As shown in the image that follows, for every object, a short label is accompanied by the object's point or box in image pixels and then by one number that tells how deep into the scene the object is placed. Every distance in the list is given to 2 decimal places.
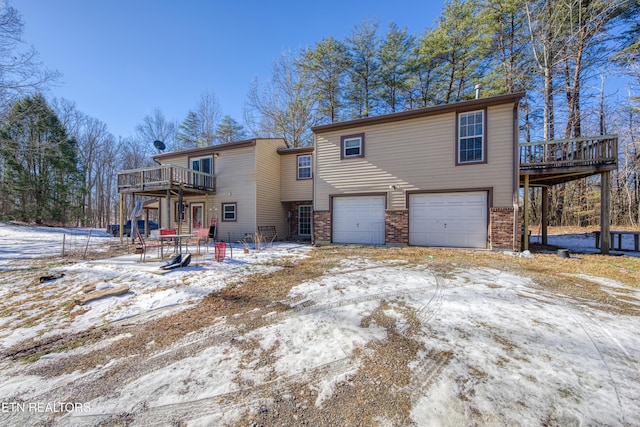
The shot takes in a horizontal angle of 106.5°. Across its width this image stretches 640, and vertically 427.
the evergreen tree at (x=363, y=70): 17.09
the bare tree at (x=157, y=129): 25.80
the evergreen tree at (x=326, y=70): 16.91
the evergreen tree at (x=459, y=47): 14.61
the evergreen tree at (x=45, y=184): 18.64
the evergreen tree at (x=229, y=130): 22.19
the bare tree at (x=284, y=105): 17.95
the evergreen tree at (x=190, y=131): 23.16
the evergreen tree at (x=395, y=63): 16.69
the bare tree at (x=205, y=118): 22.34
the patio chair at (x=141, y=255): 6.84
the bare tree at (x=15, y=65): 8.63
